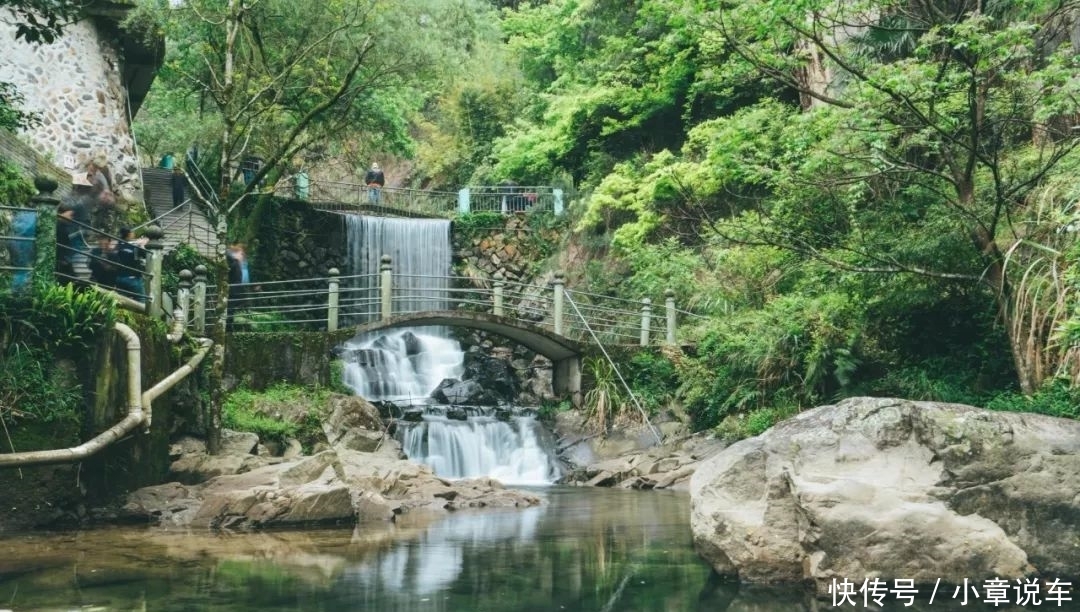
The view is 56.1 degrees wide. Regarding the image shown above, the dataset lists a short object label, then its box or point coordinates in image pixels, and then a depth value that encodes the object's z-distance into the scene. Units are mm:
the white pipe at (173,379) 9977
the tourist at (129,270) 11742
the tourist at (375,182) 27938
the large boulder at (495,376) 20375
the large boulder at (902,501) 6520
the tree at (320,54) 17078
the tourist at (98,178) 16280
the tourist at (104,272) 11395
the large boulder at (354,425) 14883
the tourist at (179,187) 22016
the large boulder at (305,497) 9875
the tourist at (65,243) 10438
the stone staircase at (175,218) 19716
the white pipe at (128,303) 10289
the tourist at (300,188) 24427
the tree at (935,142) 9492
